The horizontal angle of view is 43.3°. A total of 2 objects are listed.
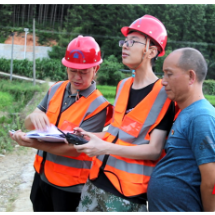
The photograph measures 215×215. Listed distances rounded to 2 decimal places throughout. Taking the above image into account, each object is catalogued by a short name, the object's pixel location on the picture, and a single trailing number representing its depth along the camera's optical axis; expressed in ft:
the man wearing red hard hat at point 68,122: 7.02
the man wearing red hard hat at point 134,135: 5.80
